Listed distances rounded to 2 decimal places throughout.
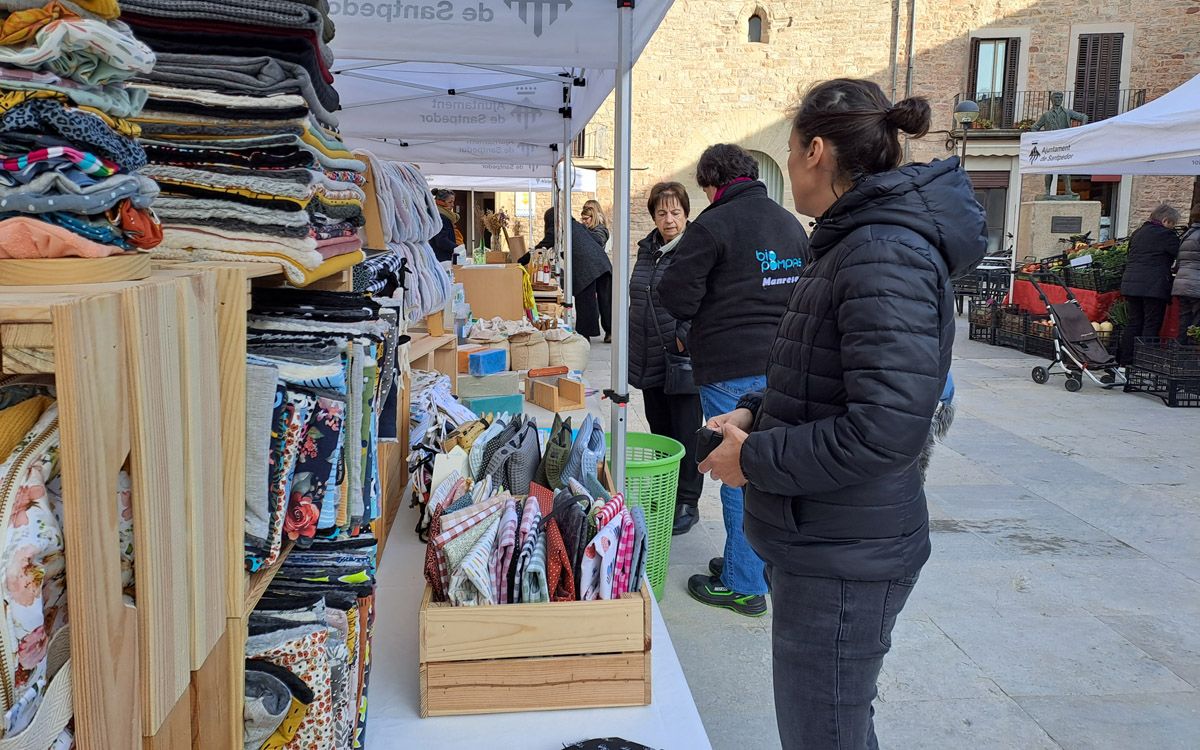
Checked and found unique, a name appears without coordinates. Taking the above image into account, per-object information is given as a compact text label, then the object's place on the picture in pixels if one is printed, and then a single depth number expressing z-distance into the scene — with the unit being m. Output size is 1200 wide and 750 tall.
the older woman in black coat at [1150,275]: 9.24
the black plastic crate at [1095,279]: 10.31
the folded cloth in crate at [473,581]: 2.15
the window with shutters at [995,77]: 23.19
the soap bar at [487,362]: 5.14
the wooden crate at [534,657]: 2.15
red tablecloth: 9.26
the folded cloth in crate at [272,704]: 1.47
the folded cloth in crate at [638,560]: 2.30
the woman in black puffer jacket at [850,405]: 1.62
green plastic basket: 3.54
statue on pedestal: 20.47
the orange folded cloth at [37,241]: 0.99
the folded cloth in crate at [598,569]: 2.23
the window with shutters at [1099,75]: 23.12
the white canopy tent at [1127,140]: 7.28
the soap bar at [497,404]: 4.80
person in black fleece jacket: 3.54
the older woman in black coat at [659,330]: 4.43
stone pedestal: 17.41
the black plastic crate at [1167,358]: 8.02
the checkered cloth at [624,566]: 2.27
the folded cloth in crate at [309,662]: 1.56
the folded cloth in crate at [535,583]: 2.19
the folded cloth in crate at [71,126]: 1.01
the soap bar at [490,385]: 4.98
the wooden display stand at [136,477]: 0.83
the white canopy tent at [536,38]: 3.24
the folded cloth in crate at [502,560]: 2.21
